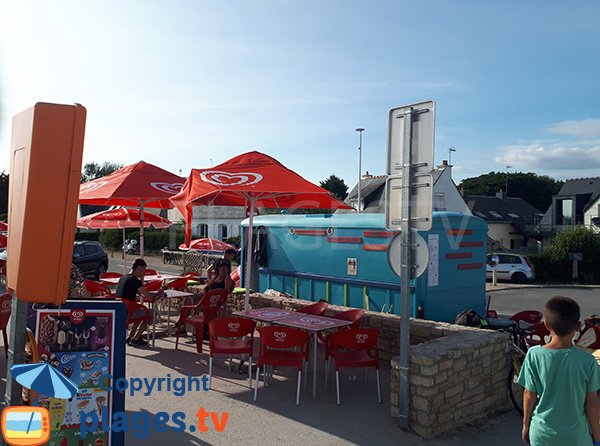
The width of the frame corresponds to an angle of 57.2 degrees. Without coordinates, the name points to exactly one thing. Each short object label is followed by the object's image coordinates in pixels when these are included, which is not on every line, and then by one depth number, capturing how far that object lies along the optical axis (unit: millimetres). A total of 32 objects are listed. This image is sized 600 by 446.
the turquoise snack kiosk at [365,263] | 9844
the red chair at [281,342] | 6449
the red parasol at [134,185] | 9677
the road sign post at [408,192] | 5625
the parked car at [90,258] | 22392
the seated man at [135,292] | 8992
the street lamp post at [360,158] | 42272
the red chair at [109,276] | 13203
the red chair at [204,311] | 8586
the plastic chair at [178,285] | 11547
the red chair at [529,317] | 8602
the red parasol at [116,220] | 14094
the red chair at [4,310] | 7426
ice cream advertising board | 4289
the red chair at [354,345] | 6534
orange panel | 2809
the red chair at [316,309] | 8641
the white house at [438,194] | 40344
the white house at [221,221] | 44328
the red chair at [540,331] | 8078
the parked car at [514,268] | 26312
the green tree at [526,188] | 88875
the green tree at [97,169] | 115288
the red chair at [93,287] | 10344
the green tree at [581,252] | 28156
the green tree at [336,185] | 81538
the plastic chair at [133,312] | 8758
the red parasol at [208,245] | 19109
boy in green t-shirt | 3371
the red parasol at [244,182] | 7852
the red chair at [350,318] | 7762
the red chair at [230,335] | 6922
